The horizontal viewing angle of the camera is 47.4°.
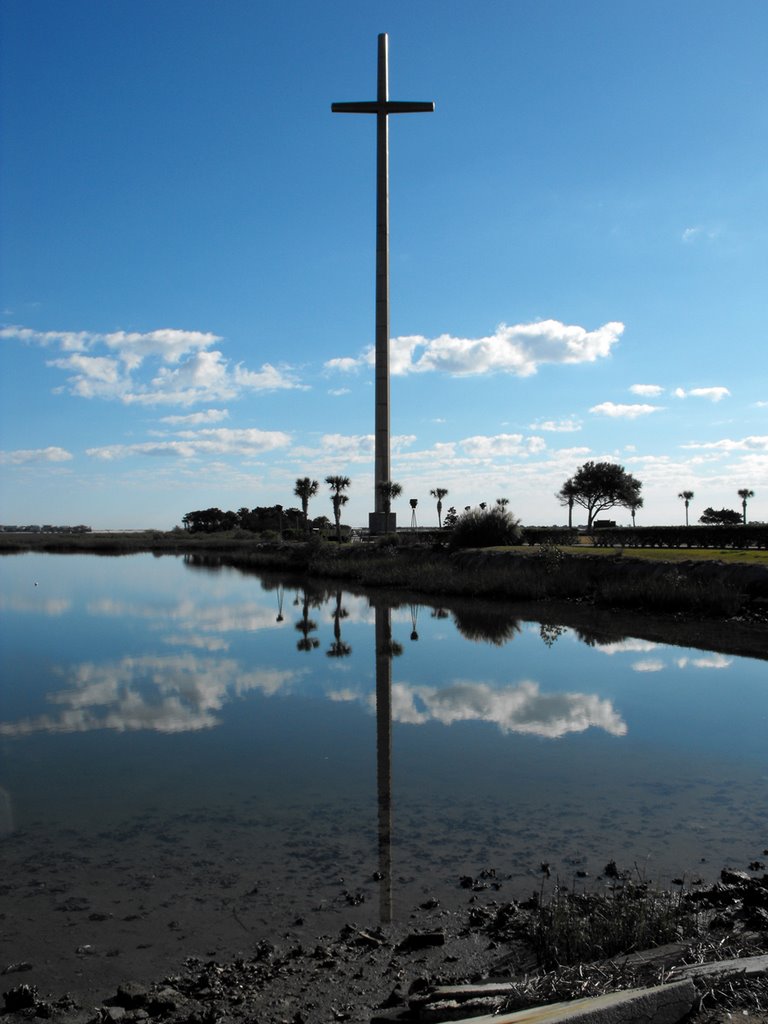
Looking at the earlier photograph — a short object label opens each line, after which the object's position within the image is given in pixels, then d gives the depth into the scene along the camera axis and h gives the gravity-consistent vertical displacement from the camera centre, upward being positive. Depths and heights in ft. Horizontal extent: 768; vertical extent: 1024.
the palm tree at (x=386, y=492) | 183.21 +8.73
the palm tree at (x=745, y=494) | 282.56 +12.66
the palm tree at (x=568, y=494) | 242.17 +11.18
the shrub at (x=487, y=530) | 142.41 +0.57
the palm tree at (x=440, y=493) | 293.64 +13.63
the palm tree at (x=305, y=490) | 276.82 +13.87
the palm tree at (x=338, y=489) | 249.14 +13.10
